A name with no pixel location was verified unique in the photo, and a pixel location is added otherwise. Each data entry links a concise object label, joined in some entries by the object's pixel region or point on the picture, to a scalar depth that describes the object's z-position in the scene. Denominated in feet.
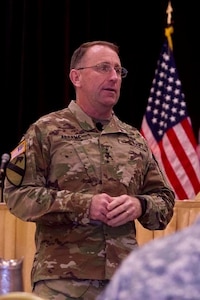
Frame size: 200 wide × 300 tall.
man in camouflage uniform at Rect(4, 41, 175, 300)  11.79
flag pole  28.88
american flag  26.70
